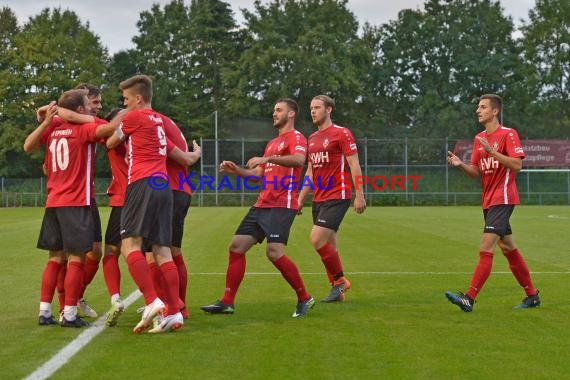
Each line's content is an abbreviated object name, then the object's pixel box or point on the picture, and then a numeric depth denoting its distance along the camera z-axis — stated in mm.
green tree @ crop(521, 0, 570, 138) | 64312
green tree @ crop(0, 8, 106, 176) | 62000
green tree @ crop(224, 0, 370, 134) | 60844
